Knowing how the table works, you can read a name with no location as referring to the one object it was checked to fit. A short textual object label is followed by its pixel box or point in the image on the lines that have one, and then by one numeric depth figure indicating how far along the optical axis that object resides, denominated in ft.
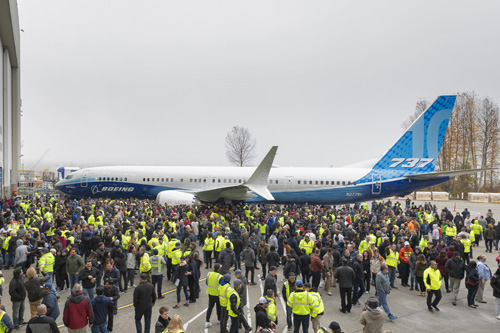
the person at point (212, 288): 23.73
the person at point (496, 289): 26.25
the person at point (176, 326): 15.01
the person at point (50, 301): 19.92
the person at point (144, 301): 21.75
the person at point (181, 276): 27.48
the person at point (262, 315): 18.93
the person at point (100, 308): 20.56
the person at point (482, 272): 29.09
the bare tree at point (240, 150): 201.16
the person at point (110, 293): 22.73
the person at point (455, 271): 29.40
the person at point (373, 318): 18.49
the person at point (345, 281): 26.86
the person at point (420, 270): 30.96
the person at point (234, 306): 21.01
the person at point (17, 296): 22.81
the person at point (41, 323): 16.87
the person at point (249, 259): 32.92
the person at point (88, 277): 24.64
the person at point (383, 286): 25.68
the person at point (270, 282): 23.76
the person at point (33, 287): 23.09
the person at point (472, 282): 28.27
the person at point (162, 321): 17.56
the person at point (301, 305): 20.84
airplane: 74.74
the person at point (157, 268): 28.58
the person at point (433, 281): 27.04
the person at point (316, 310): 20.93
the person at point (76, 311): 19.34
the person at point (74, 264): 28.76
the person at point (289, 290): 23.56
